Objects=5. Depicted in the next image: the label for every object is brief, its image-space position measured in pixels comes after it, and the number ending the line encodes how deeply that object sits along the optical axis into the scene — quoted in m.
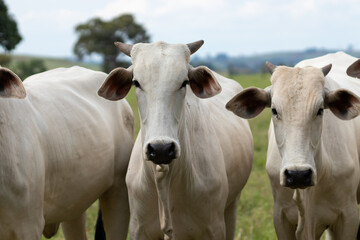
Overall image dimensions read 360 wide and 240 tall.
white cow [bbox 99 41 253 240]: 5.05
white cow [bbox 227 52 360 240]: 5.08
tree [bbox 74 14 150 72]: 63.88
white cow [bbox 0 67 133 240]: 5.24
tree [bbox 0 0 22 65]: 35.56
